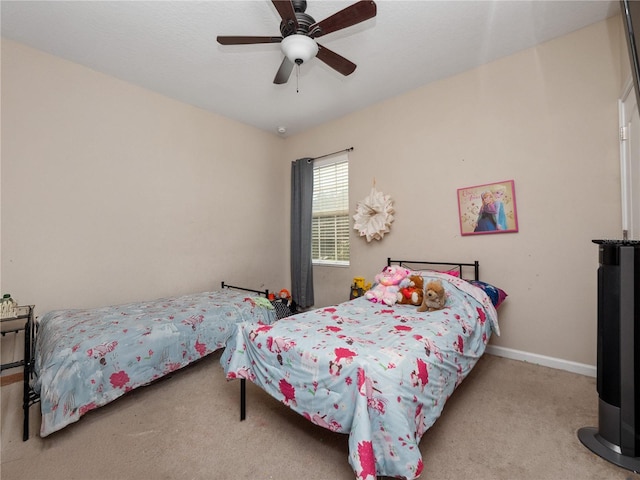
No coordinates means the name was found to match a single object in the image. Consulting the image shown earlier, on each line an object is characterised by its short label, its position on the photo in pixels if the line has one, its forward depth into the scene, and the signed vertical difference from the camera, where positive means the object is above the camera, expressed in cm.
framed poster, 264 +31
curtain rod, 380 +121
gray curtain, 416 +14
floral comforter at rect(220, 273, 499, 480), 119 -64
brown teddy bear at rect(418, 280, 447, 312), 224 -45
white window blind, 396 +42
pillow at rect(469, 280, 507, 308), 250 -44
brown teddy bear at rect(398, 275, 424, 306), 242 -42
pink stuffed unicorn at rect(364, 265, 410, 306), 254 -41
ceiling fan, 163 +129
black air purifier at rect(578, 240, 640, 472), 145 -59
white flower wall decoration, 341 +31
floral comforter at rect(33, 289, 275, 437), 169 -72
